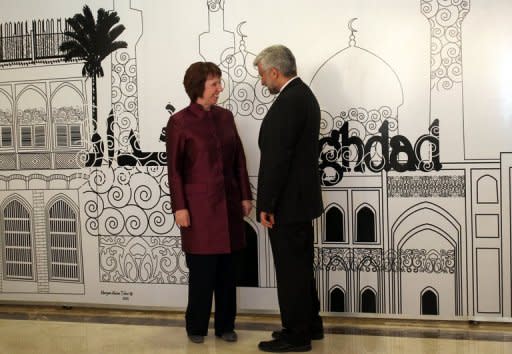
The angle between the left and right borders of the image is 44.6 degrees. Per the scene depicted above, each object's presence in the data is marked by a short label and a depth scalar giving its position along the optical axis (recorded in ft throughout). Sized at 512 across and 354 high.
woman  11.70
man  10.57
